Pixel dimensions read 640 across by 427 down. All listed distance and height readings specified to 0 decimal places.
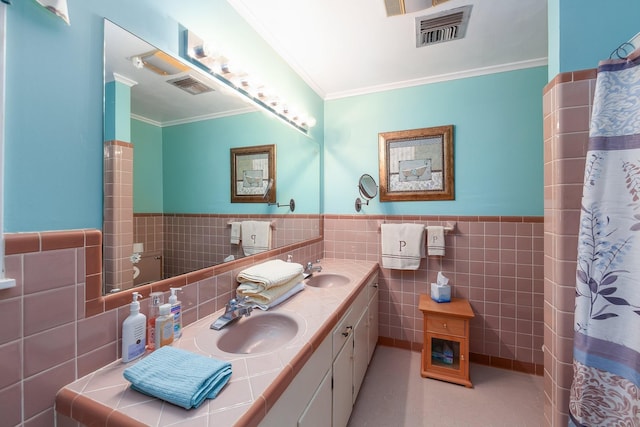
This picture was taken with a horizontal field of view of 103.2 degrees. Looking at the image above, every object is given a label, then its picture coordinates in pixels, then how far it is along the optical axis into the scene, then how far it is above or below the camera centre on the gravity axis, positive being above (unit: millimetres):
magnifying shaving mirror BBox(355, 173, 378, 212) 2262 +244
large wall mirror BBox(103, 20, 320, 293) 840 +213
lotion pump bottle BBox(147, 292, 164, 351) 867 -365
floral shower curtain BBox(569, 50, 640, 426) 788 -146
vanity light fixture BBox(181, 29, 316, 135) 1108 +724
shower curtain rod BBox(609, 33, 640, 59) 823 +552
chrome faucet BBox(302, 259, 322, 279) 1863 -433
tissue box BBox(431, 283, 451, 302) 2008 -632
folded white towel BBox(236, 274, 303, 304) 1234 -393
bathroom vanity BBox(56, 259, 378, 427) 609 -478
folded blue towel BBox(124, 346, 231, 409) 618 -430
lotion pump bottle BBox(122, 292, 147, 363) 797 -384
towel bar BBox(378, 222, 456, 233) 2057 -113
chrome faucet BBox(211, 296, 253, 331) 1045 -438
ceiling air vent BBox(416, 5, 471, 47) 1458 +1146
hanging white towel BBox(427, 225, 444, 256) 2049 -218
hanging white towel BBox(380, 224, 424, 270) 2105 -272
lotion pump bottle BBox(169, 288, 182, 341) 927 -371
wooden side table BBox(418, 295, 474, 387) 1827 -955
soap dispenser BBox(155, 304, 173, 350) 857 -390
